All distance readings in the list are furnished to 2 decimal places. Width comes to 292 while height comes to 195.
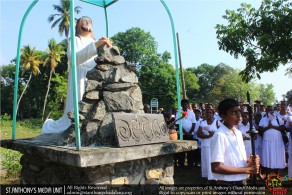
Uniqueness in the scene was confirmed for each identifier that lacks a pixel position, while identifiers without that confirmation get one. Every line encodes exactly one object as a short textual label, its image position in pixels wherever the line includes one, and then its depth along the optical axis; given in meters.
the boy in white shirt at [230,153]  2.53
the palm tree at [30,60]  30.31
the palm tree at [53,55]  29.77
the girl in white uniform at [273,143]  6.60
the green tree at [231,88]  43.25
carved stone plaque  3.31
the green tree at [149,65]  31.50
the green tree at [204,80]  46.94
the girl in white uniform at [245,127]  6.27
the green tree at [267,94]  54.53
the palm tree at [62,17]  29.45
